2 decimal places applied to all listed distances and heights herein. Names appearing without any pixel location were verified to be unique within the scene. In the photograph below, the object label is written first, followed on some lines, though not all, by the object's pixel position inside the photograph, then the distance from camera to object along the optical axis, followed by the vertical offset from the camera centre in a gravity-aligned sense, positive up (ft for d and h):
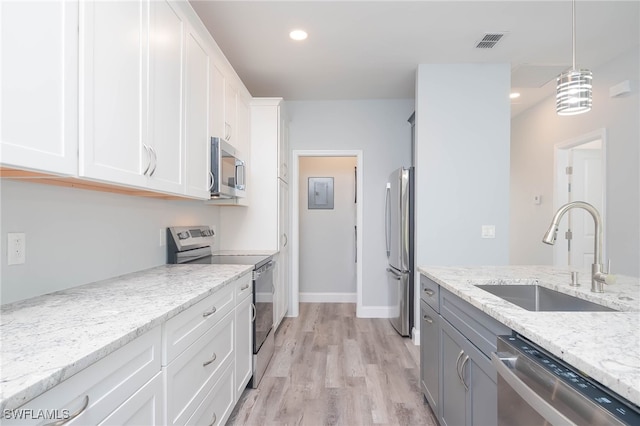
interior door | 12.70 +0.75
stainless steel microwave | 7.52 +1.04
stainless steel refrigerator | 10.83 -1.15
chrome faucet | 4.33 -0.40
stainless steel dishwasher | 2.26 -1.47
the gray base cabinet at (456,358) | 4.06 -2.25
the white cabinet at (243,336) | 6.51 -2.68
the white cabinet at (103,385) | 2.27 -1.46
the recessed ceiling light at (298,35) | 8.51 +4.73
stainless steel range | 7.64 -1.38
